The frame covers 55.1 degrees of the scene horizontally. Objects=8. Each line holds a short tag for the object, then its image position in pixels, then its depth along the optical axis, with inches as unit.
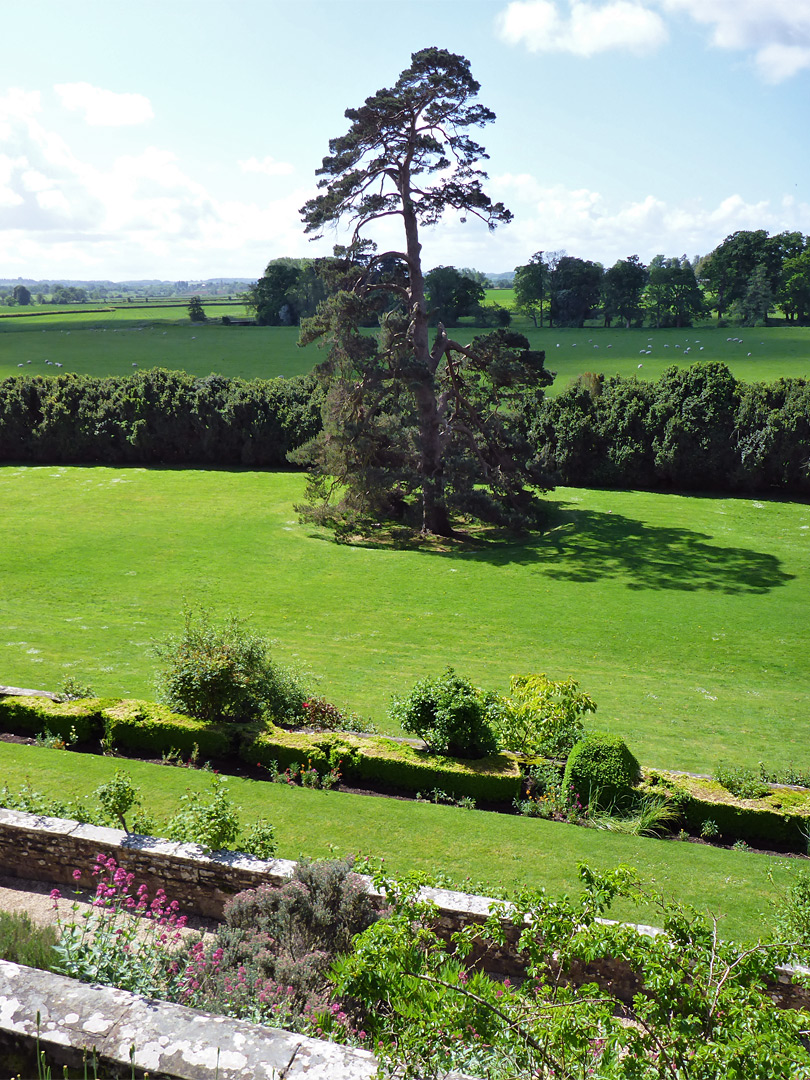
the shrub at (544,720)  454.9
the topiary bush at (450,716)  442.9
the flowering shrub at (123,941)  228.4
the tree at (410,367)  1035.9
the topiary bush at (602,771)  402.0
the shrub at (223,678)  469.4
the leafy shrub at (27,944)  235.6
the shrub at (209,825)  313.6
